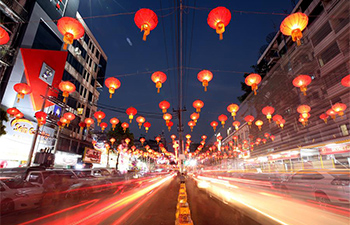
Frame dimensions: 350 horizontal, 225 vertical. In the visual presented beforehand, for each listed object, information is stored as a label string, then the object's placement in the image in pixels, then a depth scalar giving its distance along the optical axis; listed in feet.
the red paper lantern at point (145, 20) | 18.47
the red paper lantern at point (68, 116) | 44.05
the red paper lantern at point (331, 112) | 37.06
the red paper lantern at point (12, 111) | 37.16
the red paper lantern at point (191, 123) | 53.62
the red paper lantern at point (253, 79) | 28.25
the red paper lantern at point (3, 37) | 21.51
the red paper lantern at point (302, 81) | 28.76
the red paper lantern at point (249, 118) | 45.09
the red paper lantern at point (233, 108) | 38.19
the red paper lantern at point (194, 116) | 47.85
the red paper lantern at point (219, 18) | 18.38
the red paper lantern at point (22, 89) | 31.63
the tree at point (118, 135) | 98.37
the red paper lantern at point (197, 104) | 38.00
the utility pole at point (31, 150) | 39.37
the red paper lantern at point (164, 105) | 36.48
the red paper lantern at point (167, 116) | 45.70
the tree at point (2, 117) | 36.85
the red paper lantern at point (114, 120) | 46.57
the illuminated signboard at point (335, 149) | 34.10
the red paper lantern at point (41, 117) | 37.77
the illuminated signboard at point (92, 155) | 81.70
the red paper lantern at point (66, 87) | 32.37
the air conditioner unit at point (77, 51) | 81.56
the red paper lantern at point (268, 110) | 38.50
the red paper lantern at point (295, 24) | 18.01
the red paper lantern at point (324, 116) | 42.14
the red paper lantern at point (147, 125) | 50.69
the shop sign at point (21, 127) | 46.29
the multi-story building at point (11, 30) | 46.03
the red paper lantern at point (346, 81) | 27.49
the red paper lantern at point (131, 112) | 38.88
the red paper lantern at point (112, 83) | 29.91
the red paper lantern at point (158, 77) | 29.04
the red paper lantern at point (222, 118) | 45.52
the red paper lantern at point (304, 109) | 37.11
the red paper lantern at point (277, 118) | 44.32
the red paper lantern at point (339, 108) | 34.67
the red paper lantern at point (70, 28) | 19.54
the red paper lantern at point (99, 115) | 43.05
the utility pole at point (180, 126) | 66.44
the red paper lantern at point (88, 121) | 50.27
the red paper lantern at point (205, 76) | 29.12
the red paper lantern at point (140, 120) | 45.87
